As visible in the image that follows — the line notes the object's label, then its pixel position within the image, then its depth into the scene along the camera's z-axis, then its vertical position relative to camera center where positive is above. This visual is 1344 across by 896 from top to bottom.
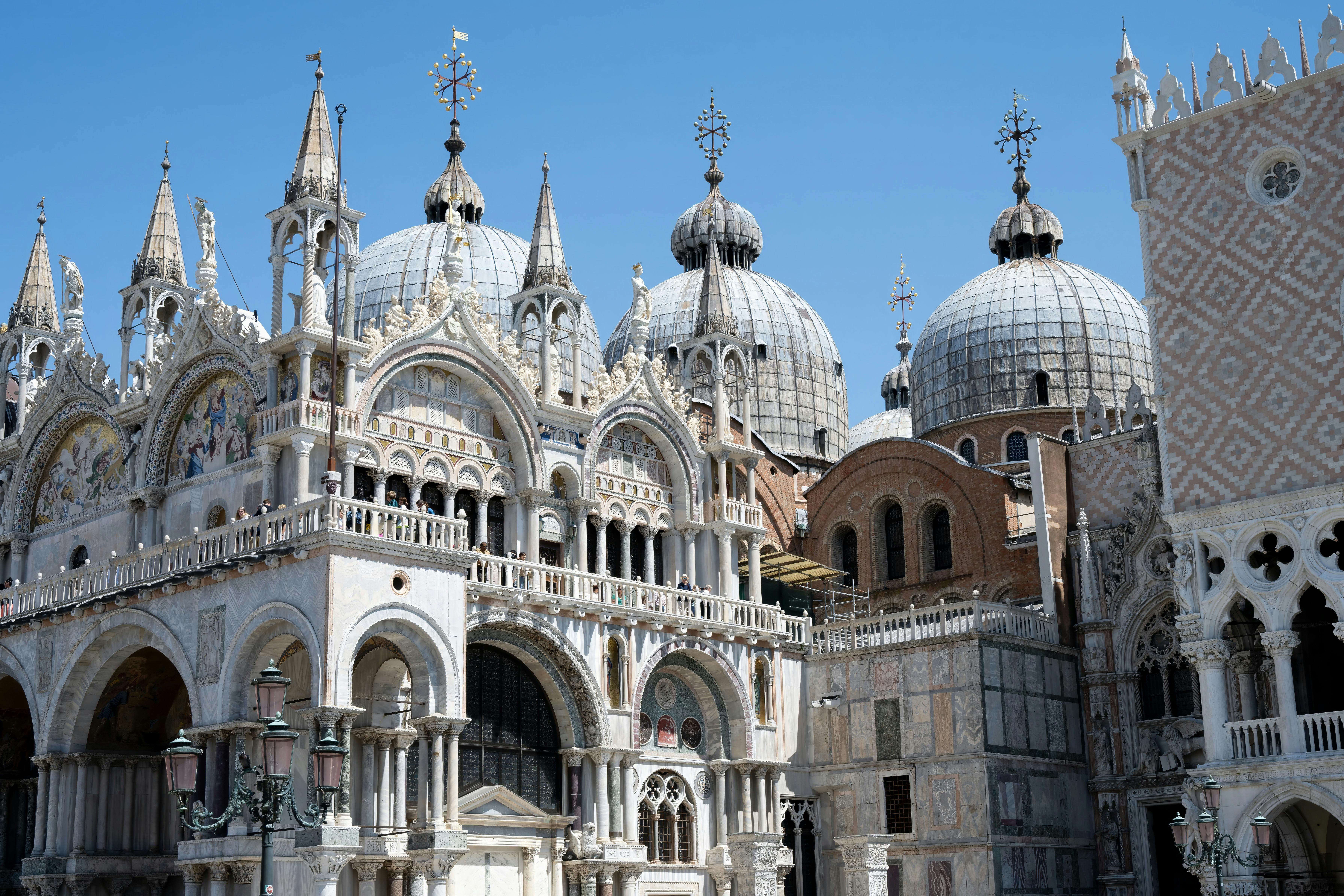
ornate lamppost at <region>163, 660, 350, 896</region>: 15.48 +0.72
